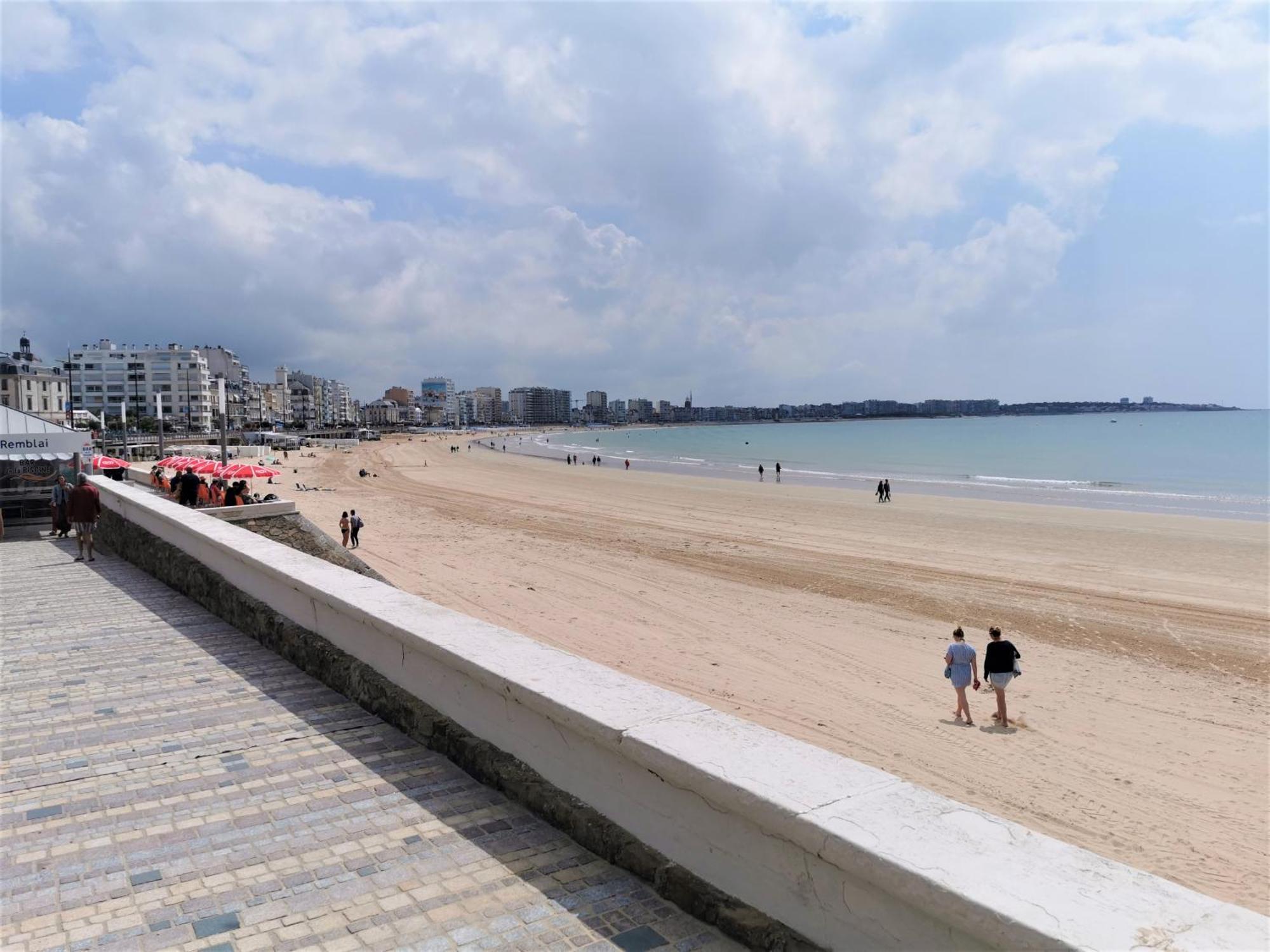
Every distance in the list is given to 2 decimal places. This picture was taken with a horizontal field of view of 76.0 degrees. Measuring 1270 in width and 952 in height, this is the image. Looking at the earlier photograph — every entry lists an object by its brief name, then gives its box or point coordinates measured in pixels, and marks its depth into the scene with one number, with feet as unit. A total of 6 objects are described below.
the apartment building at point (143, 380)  414.41
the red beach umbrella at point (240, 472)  76.28
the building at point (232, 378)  468.96
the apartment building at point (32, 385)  280.72
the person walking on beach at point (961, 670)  32.55
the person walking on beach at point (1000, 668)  32.07
